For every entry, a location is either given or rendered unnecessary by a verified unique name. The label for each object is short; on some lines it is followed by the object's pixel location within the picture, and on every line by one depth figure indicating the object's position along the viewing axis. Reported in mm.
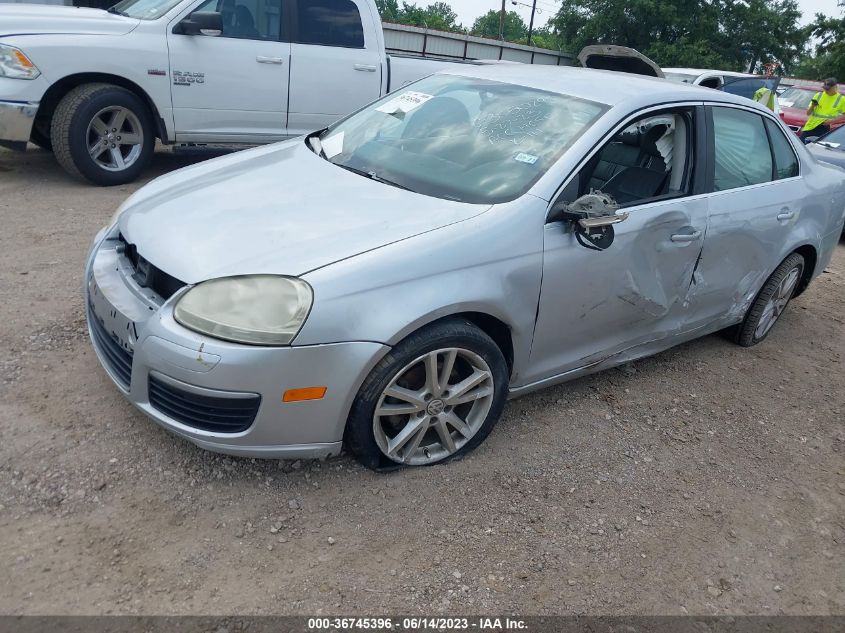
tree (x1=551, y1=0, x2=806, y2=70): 31609
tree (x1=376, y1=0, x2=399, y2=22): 48000
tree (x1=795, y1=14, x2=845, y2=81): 32762
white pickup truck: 5504
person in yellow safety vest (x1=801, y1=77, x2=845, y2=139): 10742
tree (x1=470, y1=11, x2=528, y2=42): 64000
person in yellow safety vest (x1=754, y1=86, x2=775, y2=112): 10805
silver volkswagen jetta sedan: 2443
